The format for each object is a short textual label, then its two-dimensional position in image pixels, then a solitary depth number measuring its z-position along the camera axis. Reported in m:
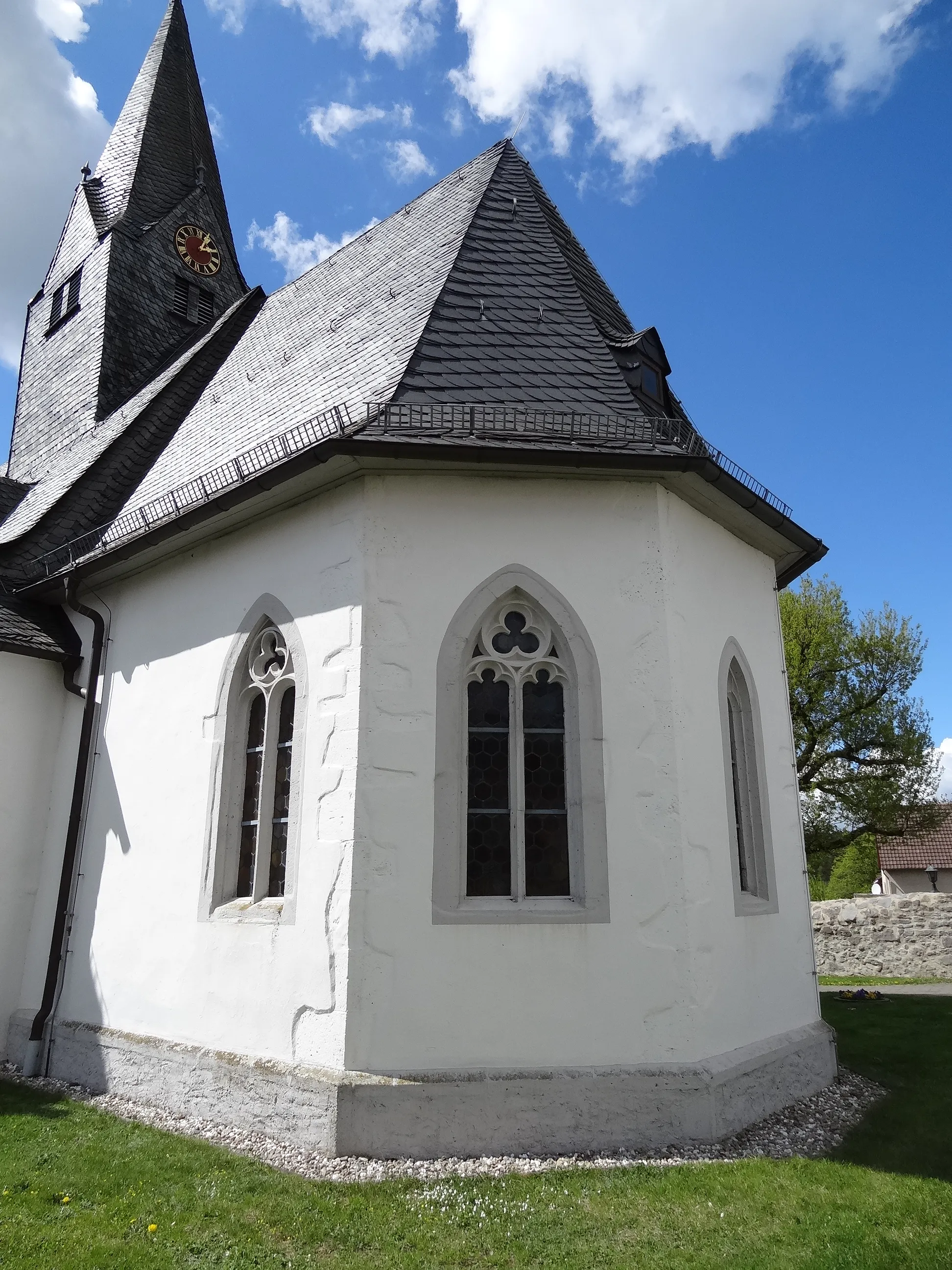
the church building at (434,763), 5.92
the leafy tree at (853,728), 21.56
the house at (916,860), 29.45
